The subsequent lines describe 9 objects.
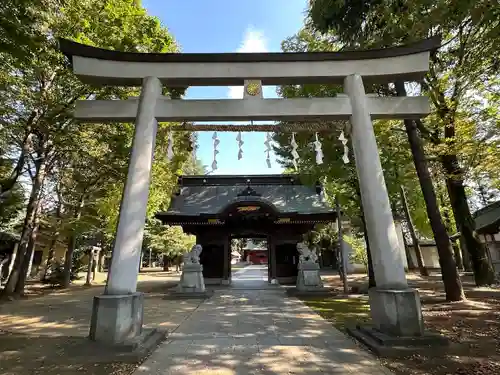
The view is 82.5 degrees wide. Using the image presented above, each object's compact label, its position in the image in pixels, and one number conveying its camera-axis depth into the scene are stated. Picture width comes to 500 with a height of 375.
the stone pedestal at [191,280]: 11.81
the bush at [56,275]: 15.55
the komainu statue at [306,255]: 12.82
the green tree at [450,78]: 6.79
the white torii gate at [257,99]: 5.27
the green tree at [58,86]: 8.88
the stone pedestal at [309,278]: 11.98
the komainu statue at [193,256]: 12.44
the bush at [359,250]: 16.34
